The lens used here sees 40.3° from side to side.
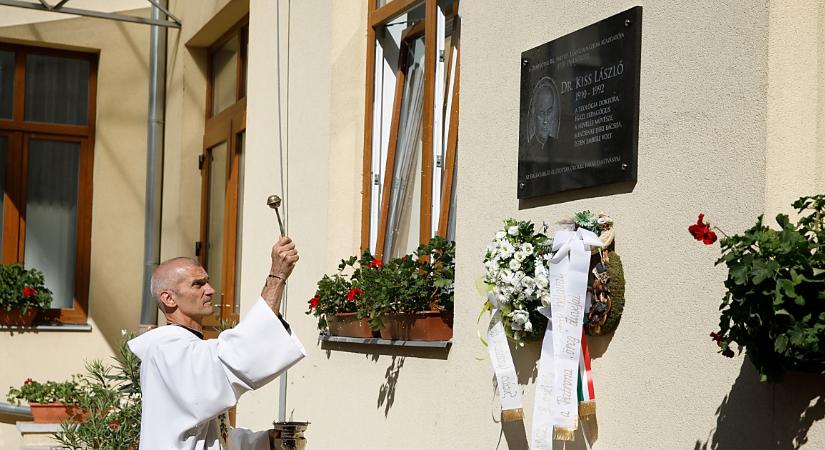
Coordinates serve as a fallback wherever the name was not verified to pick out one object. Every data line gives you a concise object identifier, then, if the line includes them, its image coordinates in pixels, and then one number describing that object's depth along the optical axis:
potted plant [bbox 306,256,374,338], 5.84
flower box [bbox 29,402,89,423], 9.97
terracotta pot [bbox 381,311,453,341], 5.07
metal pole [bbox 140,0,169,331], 11.73
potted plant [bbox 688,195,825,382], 2.68
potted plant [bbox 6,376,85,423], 9.93
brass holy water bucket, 4.08
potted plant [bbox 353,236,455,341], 5.11
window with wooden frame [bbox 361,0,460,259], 5.72
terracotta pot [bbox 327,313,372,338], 5.82
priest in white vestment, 3.88
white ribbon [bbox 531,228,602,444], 3.79
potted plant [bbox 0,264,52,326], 11.48
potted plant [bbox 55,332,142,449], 7.24
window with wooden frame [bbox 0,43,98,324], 12.48
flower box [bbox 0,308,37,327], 11.60
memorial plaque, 3.77
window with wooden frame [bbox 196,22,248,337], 9.66
